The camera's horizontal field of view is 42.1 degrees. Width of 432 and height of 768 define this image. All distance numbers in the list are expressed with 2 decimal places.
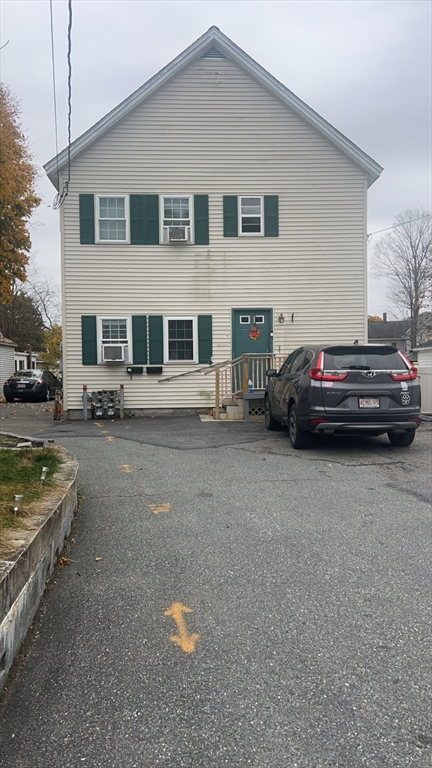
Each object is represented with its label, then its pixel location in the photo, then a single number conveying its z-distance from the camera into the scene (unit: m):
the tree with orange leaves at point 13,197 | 22.77
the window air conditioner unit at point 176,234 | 14.55
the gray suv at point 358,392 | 7.79
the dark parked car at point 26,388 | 23.06
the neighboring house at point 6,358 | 33.01
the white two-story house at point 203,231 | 14.64
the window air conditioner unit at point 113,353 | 14.41
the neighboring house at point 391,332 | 52.03
